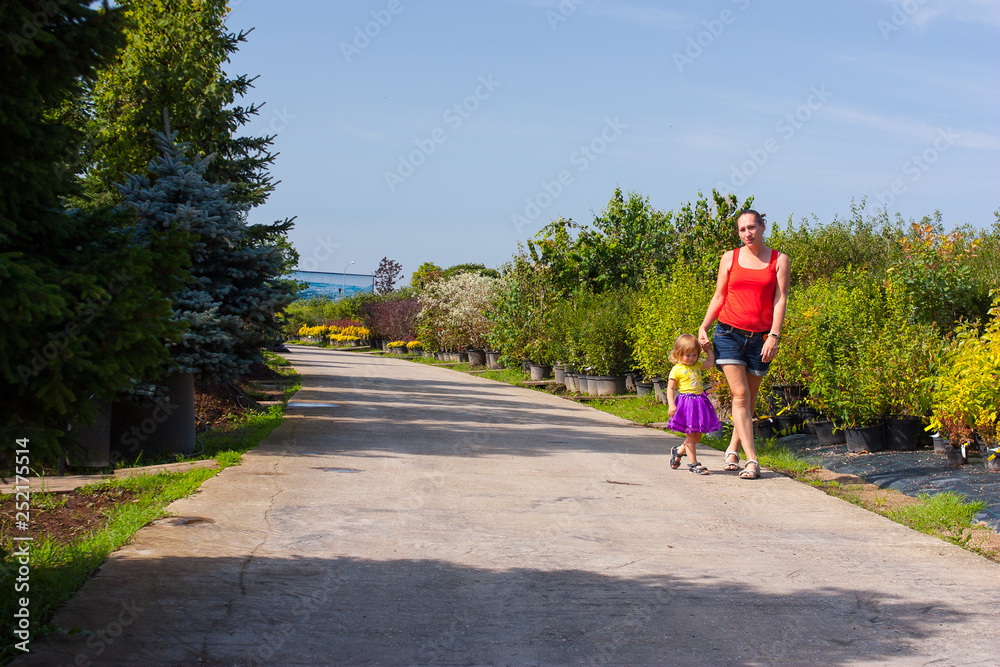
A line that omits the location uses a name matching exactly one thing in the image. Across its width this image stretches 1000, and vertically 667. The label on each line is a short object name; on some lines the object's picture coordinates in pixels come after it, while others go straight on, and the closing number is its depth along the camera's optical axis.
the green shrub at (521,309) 23.00
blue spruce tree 7.91
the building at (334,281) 101.69
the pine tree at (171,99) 12.43
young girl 7.38
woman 6.93
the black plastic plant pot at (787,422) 9.54
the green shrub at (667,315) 12.11
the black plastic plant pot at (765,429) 9.67
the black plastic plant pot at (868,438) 8.09
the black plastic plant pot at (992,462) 6.70
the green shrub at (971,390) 6.55
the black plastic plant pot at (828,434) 8.77
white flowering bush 32.22
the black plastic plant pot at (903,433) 7.97
